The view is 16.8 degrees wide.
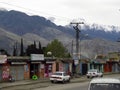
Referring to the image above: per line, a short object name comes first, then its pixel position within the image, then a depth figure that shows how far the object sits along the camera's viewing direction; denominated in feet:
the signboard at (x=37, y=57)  194.74
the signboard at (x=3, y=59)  166.67
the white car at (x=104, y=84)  52.85
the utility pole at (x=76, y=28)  238.89
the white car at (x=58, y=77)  171.53
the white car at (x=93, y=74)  226.38
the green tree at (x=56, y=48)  440.70
